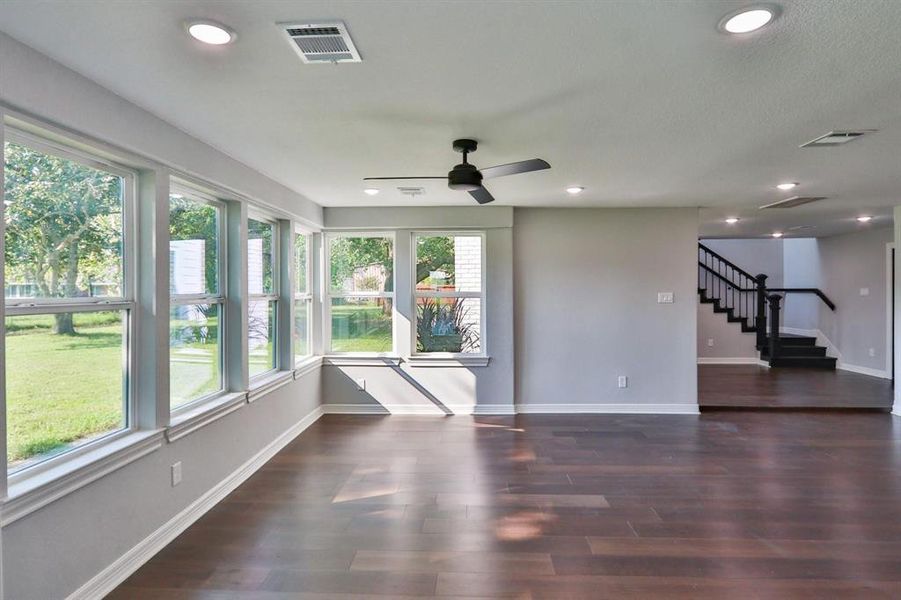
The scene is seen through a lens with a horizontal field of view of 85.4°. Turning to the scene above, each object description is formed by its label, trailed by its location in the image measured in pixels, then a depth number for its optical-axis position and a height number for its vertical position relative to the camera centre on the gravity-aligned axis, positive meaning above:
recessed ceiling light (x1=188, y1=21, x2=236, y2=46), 1.76 +1.00
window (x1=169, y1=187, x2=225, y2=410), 3.12 +0.04
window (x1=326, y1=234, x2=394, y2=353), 5.82 +0.13
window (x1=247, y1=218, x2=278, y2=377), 4.20 +0.07
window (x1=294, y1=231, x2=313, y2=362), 5.26 +0.04
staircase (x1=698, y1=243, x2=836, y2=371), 8.50 -0.17
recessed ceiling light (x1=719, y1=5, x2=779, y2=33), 1.67 +0.98
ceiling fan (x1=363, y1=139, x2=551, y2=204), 2.94 +0.80
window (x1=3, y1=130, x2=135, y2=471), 2.06 +0.03
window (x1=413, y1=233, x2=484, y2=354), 5.77 +0.10
